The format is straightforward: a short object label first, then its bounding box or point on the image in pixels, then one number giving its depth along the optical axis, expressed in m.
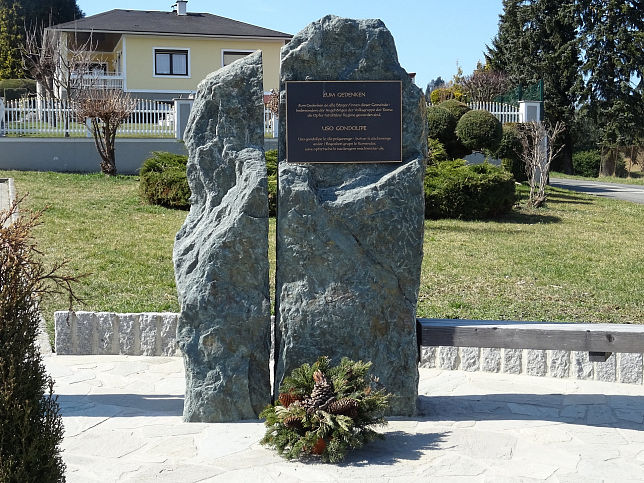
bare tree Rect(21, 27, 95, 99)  24.78
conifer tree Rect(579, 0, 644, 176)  34.69
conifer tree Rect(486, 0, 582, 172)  35.94
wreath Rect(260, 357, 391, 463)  4.50
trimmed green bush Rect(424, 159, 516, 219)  14.76
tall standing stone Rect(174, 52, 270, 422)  5.08
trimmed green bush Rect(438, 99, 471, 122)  19.71
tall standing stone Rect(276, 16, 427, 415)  5.13
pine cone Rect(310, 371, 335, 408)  4.65
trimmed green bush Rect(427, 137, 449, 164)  17.72
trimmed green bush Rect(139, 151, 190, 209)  14.55
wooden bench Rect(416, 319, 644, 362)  5.28
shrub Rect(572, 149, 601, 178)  37.69
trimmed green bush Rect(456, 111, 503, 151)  18.52
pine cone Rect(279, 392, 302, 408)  4.74
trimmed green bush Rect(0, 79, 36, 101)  34.97
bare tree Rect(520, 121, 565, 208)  16.94
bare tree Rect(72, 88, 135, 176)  17.97
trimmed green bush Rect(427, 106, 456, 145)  19.00
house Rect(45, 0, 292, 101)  35.28
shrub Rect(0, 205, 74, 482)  3.14
